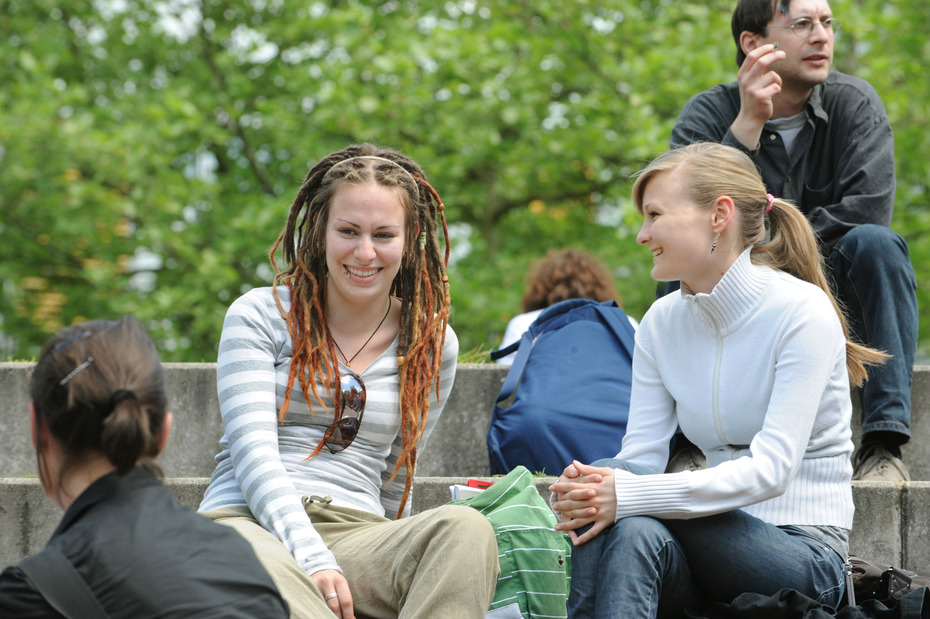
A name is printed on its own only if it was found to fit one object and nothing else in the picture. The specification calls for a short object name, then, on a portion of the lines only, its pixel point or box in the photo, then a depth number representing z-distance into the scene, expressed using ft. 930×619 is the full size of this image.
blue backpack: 27.17
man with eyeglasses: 25.25
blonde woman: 17.42
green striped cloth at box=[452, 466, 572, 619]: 18.53
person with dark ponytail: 12.11
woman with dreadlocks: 17.11
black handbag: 17.76
